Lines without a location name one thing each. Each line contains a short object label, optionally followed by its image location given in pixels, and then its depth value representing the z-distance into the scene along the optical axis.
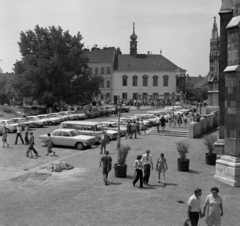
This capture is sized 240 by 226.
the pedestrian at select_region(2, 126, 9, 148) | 23.37
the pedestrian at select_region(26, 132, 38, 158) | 19.95
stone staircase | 29.30
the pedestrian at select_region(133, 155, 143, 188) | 13.50
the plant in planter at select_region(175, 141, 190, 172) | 16.22
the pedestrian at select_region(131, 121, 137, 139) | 27.74
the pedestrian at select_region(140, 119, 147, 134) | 30.82
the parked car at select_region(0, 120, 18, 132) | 31.67
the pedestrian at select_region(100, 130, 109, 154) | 20.69
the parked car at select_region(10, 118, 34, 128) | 33.94
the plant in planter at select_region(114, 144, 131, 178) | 15.14
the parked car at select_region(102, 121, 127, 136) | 30.54
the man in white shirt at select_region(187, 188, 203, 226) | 8.76
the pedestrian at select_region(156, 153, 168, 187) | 13.98
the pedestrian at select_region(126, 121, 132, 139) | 27.41
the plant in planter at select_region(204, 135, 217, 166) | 17.53
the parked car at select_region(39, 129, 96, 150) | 22.88
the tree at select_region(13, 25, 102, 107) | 49.09
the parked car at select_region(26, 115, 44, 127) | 36.66
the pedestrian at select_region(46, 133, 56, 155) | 20.42
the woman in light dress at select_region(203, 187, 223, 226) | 8.55
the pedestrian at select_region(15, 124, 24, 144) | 25.05
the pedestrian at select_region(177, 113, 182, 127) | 34.55
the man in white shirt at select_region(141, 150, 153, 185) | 13.89
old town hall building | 85.31
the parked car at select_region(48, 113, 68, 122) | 41.34
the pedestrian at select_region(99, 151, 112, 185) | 13.99
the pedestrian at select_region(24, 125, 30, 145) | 24.33
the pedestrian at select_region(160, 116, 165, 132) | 29.83
